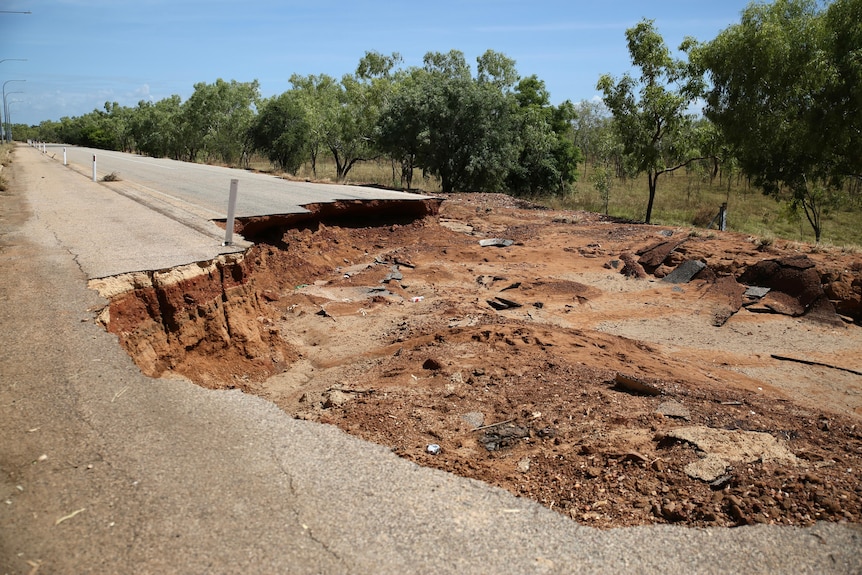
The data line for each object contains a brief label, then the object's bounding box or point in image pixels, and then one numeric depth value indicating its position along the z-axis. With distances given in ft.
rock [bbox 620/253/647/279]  44.16
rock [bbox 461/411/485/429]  17.42
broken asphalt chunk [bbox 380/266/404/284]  41.37
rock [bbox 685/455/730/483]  12.99
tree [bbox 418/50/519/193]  86.22
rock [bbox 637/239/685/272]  45.83
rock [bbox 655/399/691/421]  17.43
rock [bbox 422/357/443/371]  22.84
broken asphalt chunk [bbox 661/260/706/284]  42.68
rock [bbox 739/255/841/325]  36.58
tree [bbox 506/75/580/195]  103.45
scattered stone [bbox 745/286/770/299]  38.68
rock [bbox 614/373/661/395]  19.21
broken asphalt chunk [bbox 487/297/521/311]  36.09
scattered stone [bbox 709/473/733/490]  12.60
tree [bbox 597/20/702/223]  65.31
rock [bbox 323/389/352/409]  18.49
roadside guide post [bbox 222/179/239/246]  30.25
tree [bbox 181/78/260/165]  150.41
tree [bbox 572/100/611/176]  188.87
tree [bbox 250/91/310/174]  116.67
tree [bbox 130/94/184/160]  173.06
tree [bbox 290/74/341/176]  115.65
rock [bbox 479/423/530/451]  15.84
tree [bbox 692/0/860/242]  54.03
